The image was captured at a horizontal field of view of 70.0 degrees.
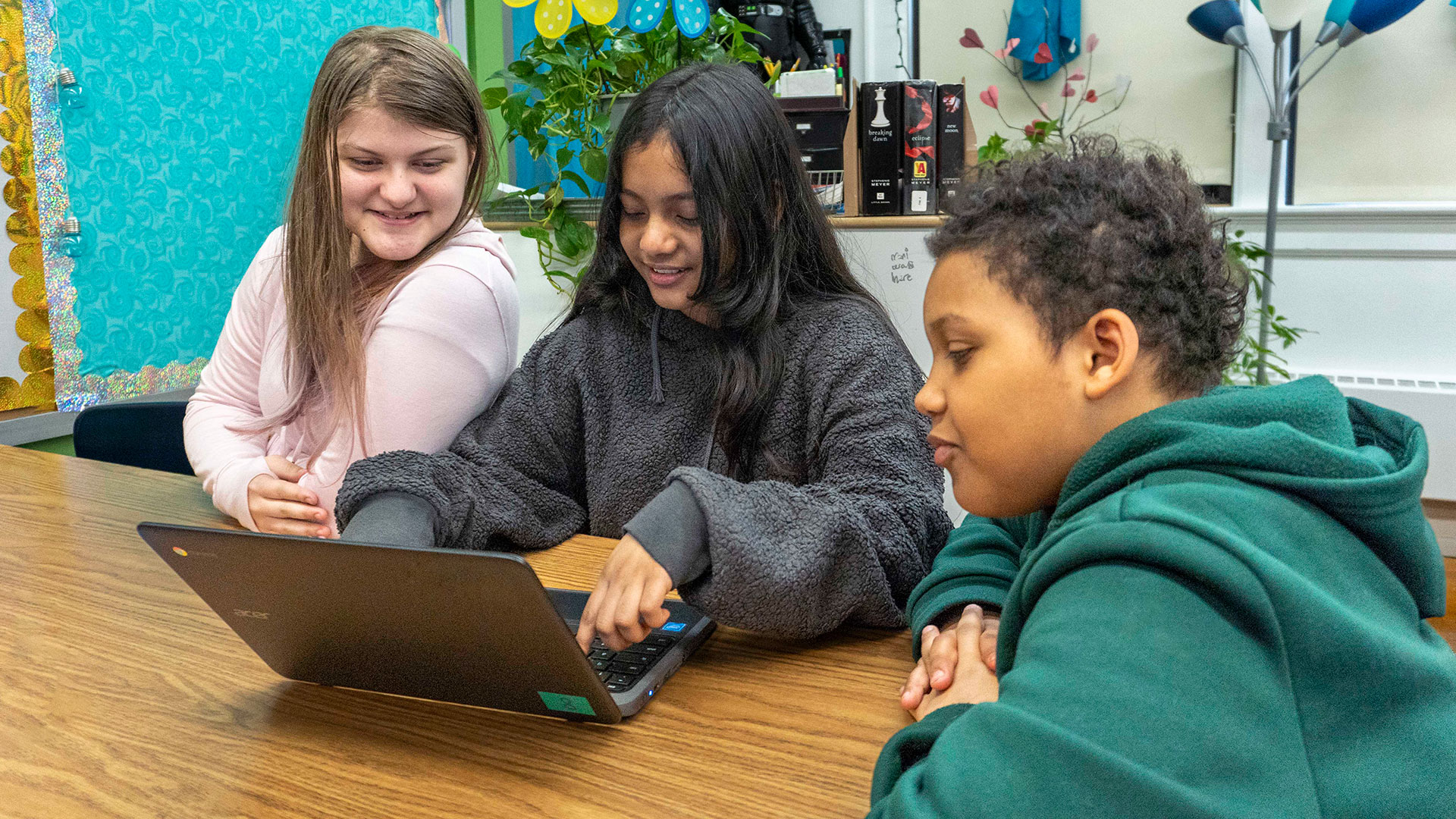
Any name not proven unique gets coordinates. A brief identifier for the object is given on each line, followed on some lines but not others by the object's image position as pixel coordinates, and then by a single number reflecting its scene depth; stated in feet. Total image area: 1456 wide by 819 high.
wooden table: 1.97
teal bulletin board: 6.68
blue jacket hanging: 10.85
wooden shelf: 7.14
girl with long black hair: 2.94
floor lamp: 8.75
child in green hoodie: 1.41
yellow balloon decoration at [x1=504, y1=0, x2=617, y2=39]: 6.28
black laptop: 1.92
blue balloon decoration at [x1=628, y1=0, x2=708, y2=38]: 5.98
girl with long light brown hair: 3.86
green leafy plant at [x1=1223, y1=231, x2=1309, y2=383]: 8.63
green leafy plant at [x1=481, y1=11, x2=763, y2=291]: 6.69
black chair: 5.31
